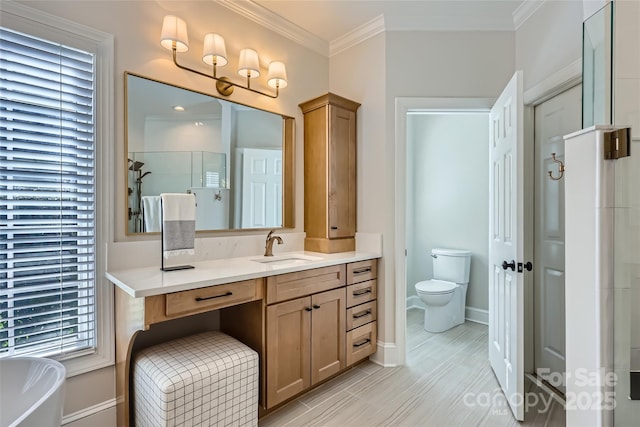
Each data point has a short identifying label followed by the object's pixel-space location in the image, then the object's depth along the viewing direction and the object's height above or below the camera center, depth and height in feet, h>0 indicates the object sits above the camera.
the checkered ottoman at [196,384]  4.56 -2.65
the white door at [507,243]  6.13 -0.64
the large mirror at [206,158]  6.13 +1.27
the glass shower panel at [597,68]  3.49 +1.70
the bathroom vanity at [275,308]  4.94 -1.88
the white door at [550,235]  7.09 -0.51
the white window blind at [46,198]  4.89 +0.25
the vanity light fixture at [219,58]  6.11 +3.43
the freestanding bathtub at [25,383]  3.88 -2.22
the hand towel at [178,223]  5.73 -0.19
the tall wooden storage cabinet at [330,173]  8.47 +1.12
